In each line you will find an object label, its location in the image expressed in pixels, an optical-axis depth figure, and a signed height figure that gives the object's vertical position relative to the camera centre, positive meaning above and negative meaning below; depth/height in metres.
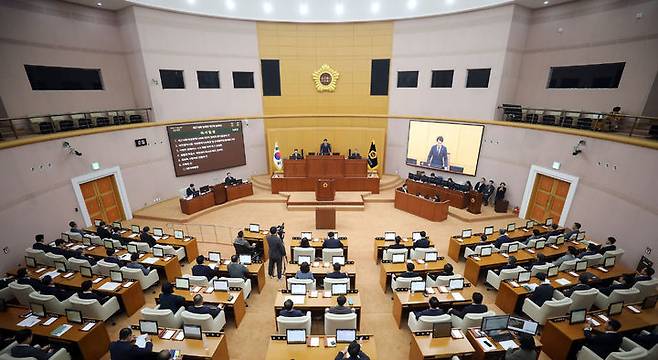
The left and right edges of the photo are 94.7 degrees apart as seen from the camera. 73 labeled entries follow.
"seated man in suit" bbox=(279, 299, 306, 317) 6.20 -4.31
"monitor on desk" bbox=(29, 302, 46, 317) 6.44 -4.37
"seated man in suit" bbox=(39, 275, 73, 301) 7.05 -4.38
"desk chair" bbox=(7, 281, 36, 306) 7.19 -4.45
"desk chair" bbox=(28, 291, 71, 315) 6.74 -4.43
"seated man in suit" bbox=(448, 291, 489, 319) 6.28 -4.25
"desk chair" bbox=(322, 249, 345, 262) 8.96 -4.48
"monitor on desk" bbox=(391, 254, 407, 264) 8.65 -4.47
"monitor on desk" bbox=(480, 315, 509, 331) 5.76 -4.17
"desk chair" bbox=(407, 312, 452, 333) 6.13 -4.39
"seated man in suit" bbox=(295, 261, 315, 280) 7.43 -4.21
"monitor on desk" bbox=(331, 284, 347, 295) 7.14 -4.39
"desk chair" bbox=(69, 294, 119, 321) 6.82 -4.62
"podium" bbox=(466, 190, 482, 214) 13.52 -4.60
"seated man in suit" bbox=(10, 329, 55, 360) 5.27 -4.28
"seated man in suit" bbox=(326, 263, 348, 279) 7.47 -4.25
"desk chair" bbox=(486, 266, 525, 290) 7.87 -4.63
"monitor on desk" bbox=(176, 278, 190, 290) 7.38 -4.39
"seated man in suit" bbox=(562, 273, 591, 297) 7.16 -4.48
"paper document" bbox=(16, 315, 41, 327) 6.29 -4.54
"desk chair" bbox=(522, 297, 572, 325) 6.73 -4.64
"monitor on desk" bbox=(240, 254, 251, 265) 8.57 -4.44
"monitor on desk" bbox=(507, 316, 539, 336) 5.67 -4.23
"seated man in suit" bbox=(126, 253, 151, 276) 8.20 -4.42
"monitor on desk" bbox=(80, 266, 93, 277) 8.01 -4.47
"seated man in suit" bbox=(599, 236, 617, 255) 8.77 -4.24
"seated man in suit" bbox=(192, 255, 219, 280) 7.97 -4.39
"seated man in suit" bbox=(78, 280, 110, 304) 6.98 -4.43
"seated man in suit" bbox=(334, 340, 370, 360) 4.84 -4.07
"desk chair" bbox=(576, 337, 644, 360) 5.15 -4.34
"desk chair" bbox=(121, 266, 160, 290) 8.04 -4.72
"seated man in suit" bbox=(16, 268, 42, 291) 7.41 -4.36
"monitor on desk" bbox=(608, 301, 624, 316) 6.43 -4.36
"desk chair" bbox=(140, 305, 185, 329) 6.22 -4.41
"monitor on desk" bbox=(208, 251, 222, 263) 8.61 -4.40
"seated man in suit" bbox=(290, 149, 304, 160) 17.06 -3.24
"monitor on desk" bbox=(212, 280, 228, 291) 7.29 -4.39
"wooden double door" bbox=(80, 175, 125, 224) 12.23 -4.14
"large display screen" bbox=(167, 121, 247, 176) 15.23 -2.53
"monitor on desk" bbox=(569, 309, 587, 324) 6.21 -4.36
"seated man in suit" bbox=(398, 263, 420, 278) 7.51 -4.35
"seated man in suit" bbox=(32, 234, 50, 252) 9.23 -4.39
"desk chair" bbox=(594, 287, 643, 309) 7.03 -4.53
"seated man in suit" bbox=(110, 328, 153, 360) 5.11 -4.13
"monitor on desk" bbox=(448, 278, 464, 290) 7.26 -4.35
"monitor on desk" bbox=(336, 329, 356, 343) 5.61 -4.29
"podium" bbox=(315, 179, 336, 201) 14.75 -4.40
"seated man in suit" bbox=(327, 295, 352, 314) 6.29 -4.28
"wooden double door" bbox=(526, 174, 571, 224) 11.88 -4.06
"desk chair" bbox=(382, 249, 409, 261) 8.90 -4.49
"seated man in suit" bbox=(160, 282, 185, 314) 6.63 -4.30
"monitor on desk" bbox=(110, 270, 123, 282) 7.78 -4.44
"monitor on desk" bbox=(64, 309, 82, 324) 6.24 -4.37
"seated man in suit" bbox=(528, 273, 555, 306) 6.95 -4.41
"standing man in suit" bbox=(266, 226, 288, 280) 8.78 -4.38
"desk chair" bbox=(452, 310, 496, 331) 6.10 -4.43
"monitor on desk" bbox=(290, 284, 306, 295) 7.03 -4.32
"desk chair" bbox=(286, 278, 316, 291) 7.25 -4.31
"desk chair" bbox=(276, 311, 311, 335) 6.08 -4.39
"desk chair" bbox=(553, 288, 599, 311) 6.99 -4.51
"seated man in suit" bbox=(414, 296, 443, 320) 6.29 -4.34
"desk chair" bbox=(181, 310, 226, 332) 6.23 -4.45
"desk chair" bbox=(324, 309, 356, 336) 6.18 -4.47
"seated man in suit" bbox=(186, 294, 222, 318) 6.34 -4.38
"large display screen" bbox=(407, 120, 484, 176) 15.27 -2.55
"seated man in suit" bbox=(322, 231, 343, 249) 9.45 -4.42
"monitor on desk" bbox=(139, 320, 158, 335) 5.77 -4.24
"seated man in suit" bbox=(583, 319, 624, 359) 5.59 -4.43
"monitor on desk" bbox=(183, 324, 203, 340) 5.67 -4.28
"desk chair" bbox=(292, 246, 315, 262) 8.95 -4.45
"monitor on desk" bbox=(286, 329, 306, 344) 5.57 -4.27
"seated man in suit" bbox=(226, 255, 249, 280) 8.05 -4.45
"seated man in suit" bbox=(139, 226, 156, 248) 9.86 -4.48
